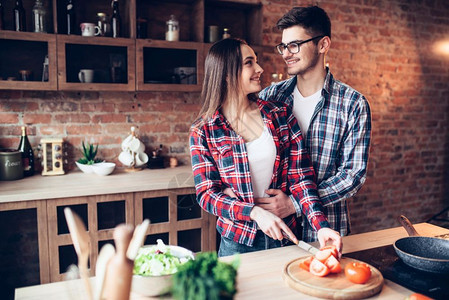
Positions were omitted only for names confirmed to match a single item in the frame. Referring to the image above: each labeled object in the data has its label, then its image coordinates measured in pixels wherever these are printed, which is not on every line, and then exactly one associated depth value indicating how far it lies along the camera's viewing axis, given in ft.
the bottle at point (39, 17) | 8.99
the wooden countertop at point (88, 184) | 8.04
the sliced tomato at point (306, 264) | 4.19
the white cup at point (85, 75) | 9.27
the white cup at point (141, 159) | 10.43
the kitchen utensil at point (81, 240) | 2.58
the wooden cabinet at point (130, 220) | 8.28
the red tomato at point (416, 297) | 3.37
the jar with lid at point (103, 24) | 9.47
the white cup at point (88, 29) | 9.23
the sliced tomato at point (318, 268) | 4.01
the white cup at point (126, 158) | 10.23
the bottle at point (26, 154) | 9.41
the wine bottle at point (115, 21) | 9.70
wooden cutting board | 3.74
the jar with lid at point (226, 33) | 10.71
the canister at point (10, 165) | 8.86
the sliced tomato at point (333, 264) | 4.06
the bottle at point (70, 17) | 9.30
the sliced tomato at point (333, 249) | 4.20
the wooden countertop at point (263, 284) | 3.86
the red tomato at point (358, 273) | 3.87
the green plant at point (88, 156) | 10.10
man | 6.30
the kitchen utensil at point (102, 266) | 2.68
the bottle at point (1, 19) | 8.87
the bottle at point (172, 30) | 10.20
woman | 5.60
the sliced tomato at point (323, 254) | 4.12
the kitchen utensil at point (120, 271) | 2.57
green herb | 2.49
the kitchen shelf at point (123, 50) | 8.93
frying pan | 4.37
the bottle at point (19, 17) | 8.92
